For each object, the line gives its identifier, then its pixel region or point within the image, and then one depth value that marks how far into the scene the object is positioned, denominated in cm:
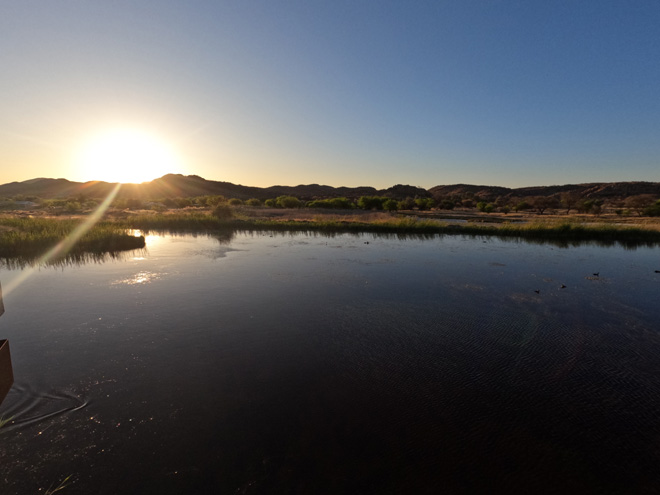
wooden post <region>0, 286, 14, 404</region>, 194
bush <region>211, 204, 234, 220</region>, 4205
